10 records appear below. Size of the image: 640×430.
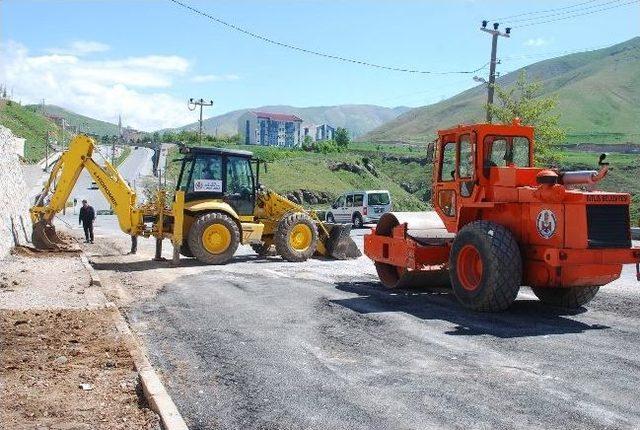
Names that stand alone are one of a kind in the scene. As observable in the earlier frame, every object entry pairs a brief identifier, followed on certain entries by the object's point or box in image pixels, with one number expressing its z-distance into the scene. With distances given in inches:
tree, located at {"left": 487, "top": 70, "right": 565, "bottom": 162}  1186.0
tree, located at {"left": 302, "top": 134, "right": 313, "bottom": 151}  3630.4
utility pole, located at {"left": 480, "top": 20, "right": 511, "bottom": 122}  1166.1
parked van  1350.9
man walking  911.7
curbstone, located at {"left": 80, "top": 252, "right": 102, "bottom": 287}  483.9
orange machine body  350.9
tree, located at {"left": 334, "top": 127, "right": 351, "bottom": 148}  4024.6
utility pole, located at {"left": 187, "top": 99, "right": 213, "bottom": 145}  2529.5
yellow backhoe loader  631.2
